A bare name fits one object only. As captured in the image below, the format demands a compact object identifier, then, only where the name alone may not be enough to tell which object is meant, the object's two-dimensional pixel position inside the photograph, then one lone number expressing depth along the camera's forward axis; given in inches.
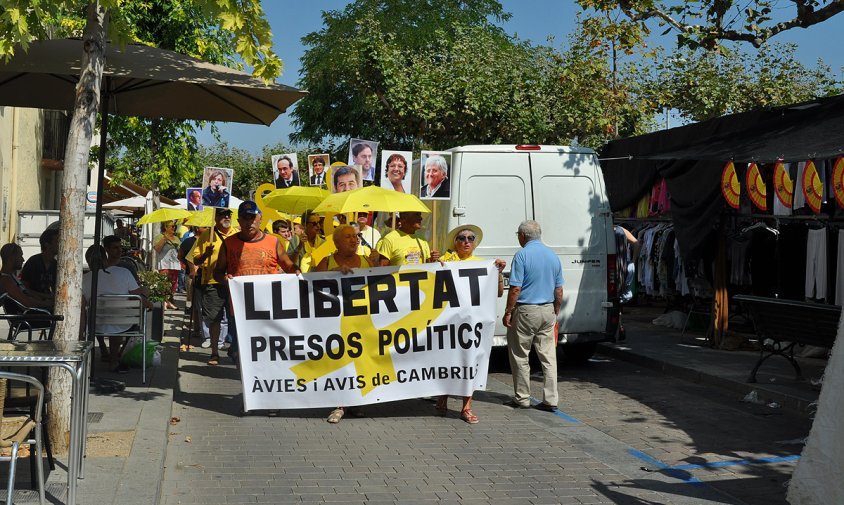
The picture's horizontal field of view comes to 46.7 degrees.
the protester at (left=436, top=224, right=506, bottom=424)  373.2
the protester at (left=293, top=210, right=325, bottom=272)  542.6
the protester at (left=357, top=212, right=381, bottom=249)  506.9
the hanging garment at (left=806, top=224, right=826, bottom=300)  514.6
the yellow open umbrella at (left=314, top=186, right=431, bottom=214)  362.0
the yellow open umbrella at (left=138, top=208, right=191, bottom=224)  739.4
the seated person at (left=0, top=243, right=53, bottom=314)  393.4
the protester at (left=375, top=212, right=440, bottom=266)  383.2
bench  391.9
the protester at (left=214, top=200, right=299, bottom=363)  411.5
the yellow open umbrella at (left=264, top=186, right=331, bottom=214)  550.9
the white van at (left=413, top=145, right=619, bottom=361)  468.1
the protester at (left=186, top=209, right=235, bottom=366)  486.6
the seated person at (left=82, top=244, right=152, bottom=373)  424.2
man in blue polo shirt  379.6
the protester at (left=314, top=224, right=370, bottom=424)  364.5
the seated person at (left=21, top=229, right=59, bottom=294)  413.7
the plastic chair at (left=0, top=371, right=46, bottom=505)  191.3
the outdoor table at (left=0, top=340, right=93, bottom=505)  200.7
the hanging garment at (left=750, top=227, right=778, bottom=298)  578.2
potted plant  492.7
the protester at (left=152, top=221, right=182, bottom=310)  870.4
